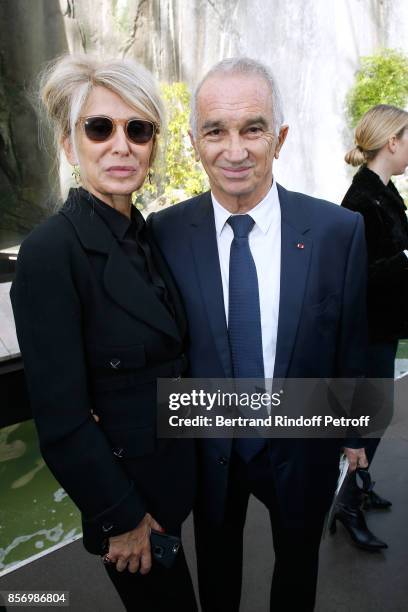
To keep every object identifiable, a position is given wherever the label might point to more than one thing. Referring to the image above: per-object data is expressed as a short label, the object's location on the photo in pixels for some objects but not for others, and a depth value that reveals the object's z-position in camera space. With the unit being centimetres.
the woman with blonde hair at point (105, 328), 107
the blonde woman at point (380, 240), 214
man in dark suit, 135
